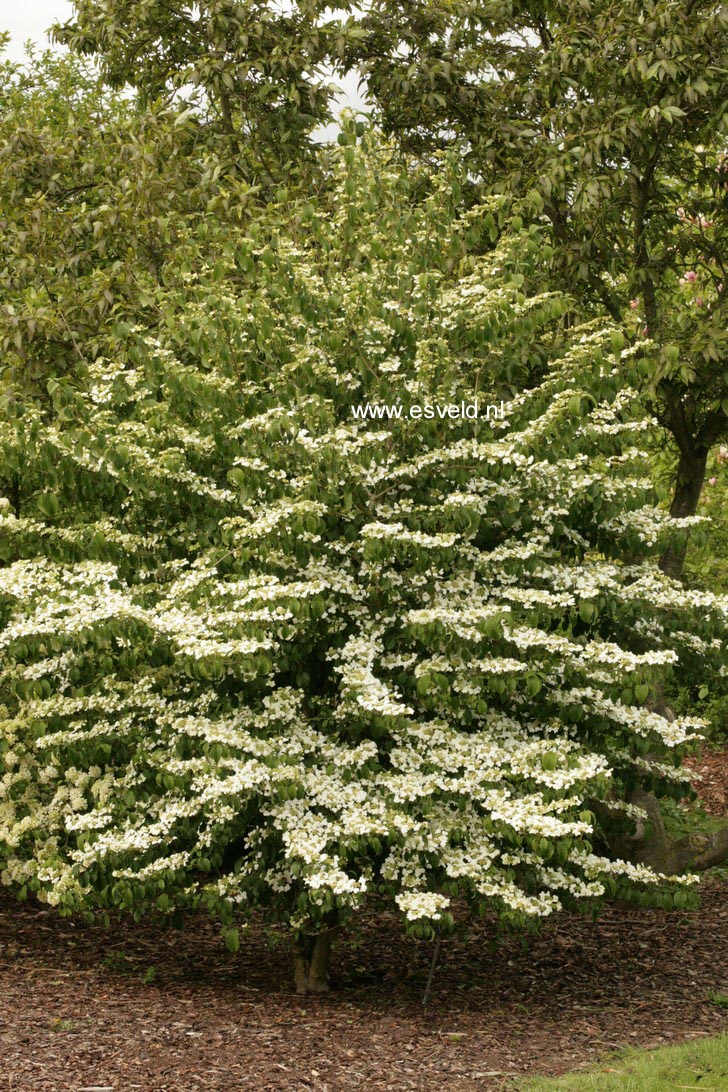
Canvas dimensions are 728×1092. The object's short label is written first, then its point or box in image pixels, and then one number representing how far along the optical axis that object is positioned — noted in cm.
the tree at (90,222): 841
